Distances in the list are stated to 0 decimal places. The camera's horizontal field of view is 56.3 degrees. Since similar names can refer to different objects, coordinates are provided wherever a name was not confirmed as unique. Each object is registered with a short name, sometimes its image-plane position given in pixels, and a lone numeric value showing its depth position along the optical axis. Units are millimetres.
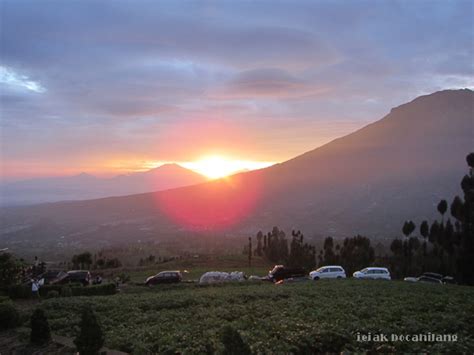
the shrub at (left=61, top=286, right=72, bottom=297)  27797
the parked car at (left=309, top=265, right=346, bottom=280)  38812
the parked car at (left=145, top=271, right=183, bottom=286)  37172
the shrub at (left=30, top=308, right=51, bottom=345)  13664
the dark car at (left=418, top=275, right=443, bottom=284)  38188
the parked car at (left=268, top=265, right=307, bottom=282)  40062
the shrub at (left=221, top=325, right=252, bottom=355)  8383
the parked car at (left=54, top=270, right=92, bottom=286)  36531
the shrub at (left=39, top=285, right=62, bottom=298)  29256
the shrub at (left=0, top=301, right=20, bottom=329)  16828
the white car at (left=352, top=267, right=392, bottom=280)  39250
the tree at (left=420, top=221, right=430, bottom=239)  55347
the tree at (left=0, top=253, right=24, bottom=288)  30095
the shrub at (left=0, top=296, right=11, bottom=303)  18403
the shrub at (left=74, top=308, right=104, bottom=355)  11133
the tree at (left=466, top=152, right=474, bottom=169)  49000
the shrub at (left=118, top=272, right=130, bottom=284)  40962
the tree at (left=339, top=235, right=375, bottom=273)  53947
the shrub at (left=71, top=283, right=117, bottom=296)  28859
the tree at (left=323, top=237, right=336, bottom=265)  56969
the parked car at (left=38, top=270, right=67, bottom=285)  40147
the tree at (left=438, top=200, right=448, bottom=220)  52997
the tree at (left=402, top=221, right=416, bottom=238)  55803
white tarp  36688
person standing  27875
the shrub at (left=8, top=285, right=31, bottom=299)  27664
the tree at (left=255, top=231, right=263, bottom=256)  71312
